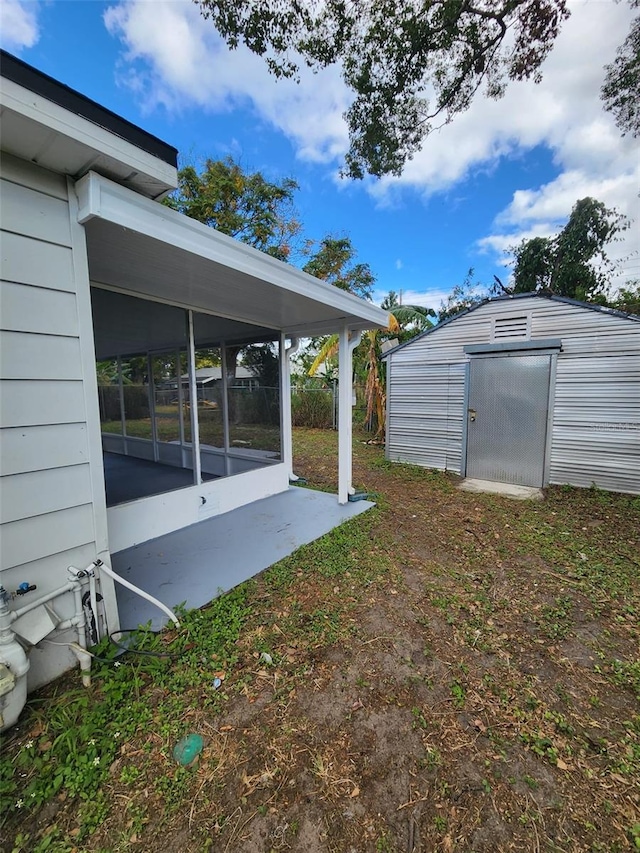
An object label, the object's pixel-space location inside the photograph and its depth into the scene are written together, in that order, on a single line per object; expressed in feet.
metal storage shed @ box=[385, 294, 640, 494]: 16.37
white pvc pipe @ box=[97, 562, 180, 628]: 6.41
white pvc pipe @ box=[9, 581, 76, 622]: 5.16
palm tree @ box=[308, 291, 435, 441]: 30.68
